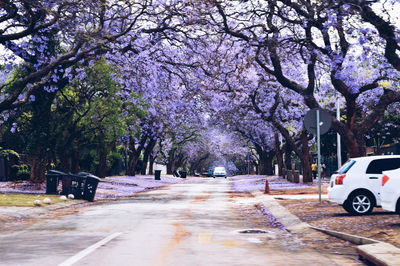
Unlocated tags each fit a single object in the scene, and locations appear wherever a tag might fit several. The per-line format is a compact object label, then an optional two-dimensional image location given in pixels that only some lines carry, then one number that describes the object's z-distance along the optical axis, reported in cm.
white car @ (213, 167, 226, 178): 9519
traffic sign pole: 1928
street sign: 1991
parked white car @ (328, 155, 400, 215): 1612
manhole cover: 1342
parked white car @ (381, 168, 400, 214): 1288
